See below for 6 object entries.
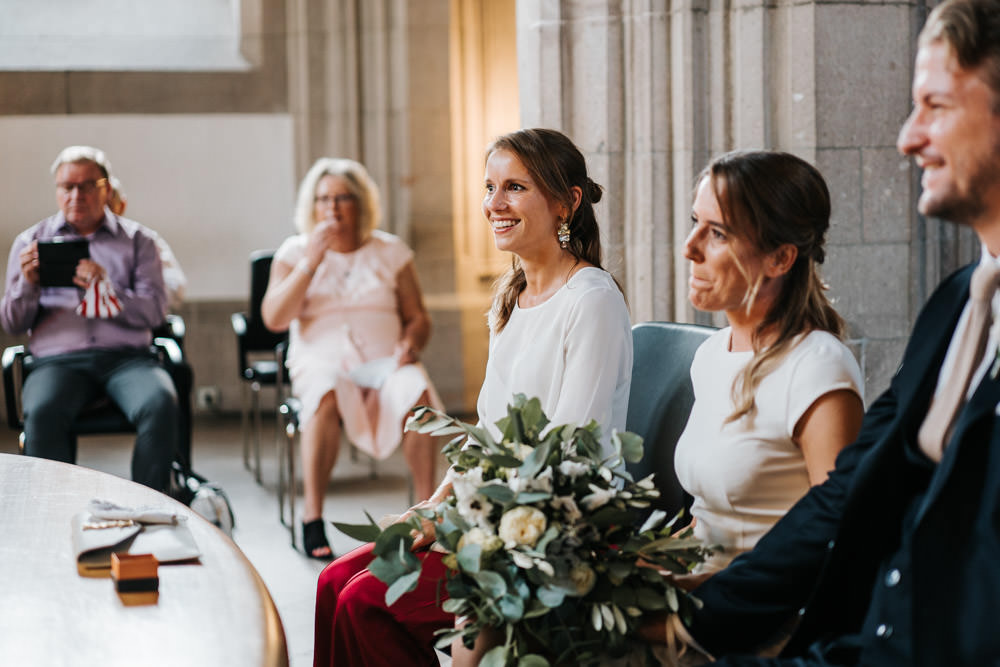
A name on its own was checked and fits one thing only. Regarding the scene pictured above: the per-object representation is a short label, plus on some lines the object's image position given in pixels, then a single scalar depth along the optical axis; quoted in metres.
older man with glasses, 4.20
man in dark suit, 1.35
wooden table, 1.36
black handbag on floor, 4.21
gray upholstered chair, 2.27
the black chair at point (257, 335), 5.43
